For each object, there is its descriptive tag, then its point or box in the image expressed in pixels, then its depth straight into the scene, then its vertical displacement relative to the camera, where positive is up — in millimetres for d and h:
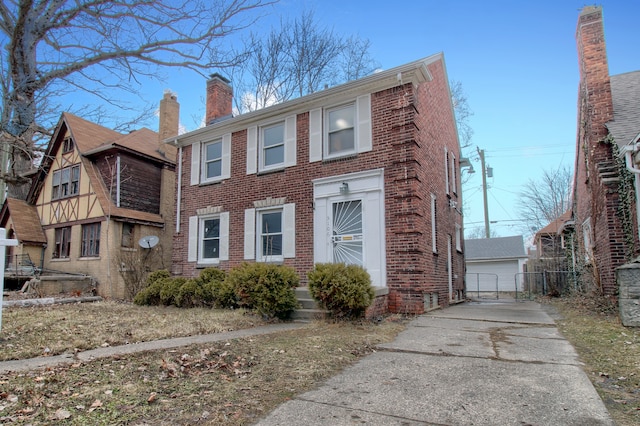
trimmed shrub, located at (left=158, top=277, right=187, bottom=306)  9914 -837
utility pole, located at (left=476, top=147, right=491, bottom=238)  28812 +4855
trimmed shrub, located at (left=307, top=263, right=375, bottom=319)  6629 -547
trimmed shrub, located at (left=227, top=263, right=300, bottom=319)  7488 -596
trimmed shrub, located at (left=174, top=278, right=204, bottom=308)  9586 -941
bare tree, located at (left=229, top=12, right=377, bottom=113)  20516 +10683
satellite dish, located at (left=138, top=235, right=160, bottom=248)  15148 +658
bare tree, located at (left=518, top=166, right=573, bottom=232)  29916 +3840
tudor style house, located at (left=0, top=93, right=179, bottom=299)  15047 +2314
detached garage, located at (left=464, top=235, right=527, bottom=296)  26562 -595
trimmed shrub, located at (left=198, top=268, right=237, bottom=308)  8773 -729
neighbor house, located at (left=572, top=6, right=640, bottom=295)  8438 +2327
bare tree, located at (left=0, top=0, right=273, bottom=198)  11953 +6639
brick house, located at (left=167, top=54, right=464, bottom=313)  9023 +1883
